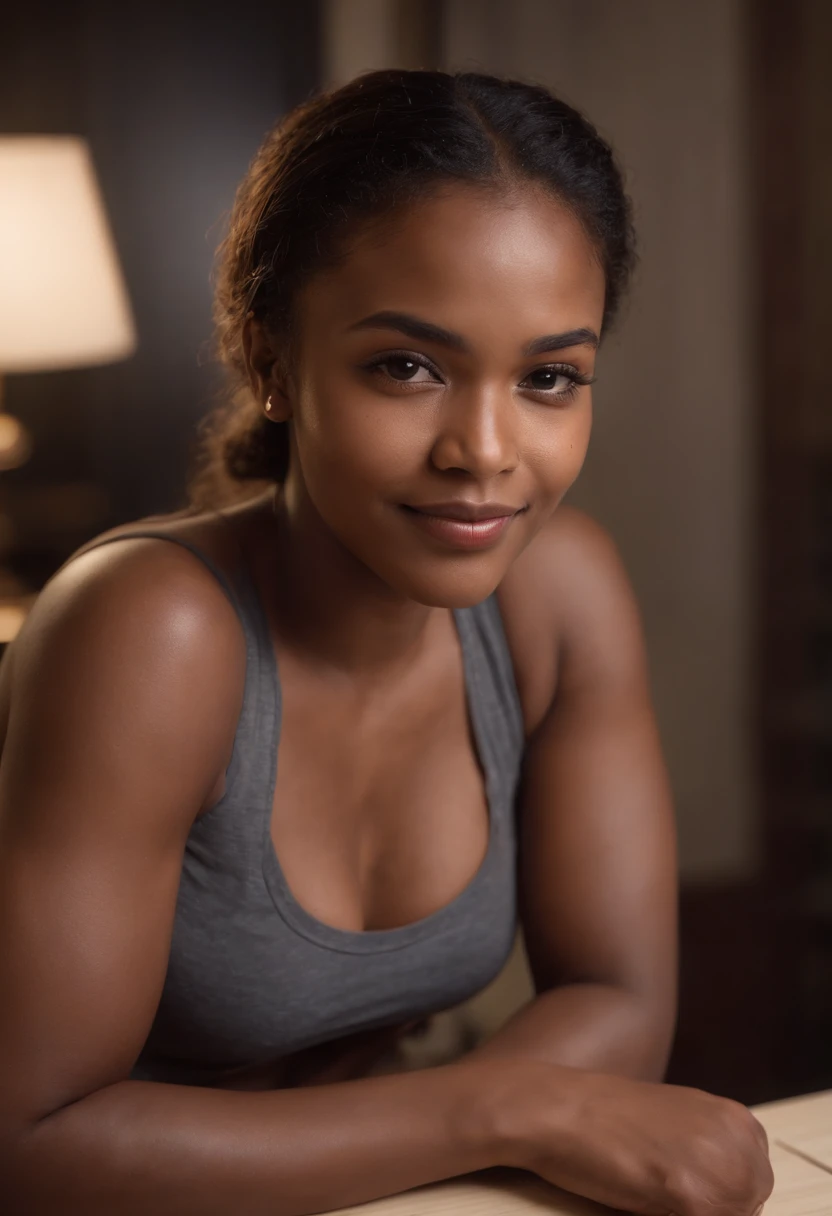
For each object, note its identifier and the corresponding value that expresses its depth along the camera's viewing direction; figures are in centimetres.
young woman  87
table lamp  214
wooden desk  85
